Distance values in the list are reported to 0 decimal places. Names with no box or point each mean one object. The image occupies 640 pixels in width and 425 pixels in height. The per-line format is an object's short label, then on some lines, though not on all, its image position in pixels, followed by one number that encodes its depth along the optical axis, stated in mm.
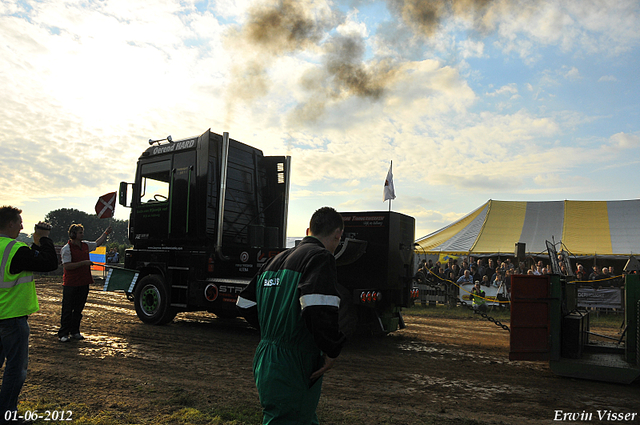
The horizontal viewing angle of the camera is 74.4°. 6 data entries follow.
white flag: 12402
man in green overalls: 2205
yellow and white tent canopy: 17922
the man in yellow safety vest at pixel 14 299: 3574
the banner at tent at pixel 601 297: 13883
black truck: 7523
